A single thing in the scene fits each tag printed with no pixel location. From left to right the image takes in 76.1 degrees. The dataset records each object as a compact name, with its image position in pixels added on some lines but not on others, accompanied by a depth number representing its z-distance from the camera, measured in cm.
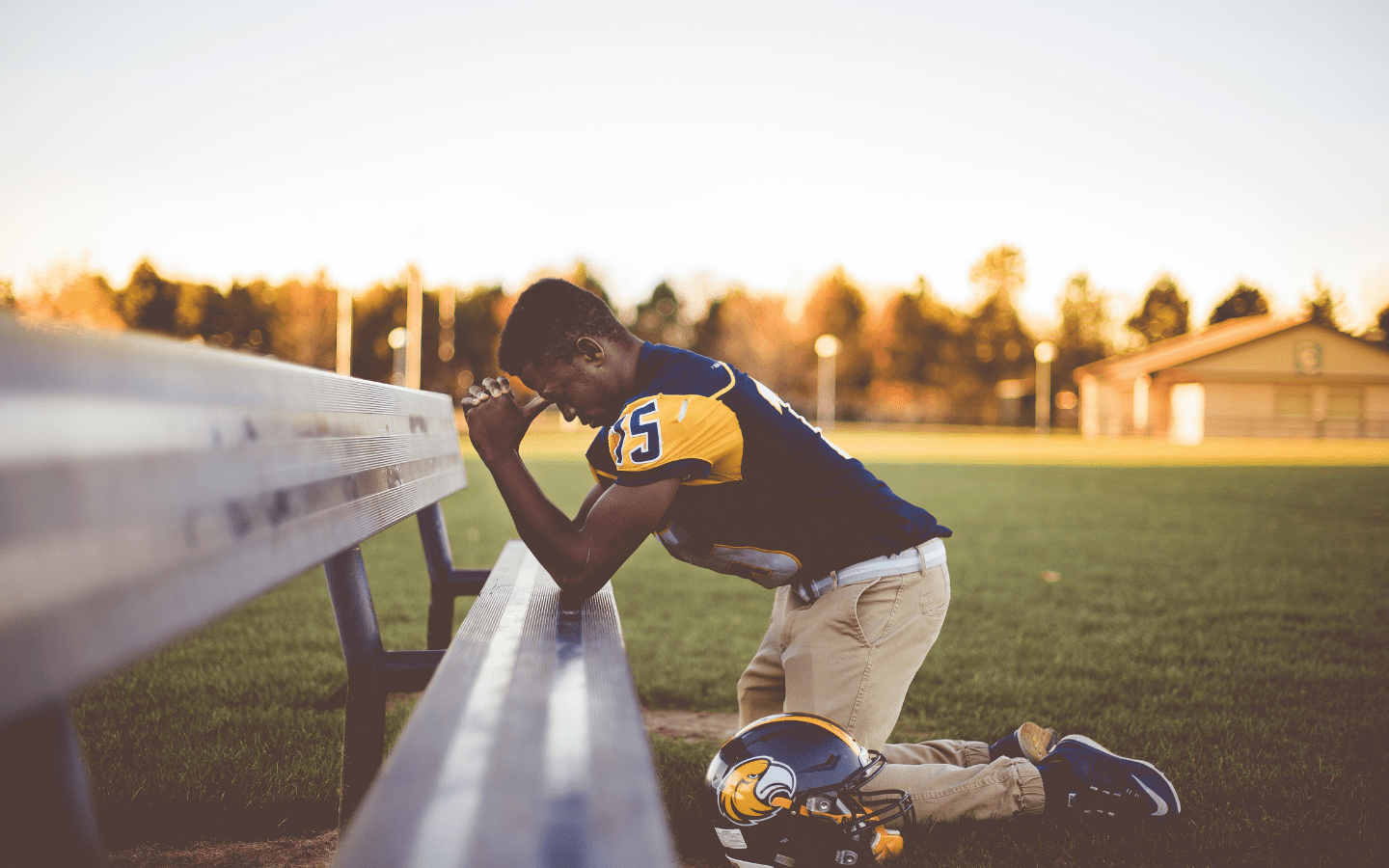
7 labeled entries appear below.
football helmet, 216
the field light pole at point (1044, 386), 5329
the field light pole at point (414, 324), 4375
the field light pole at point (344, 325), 4016
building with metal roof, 4478
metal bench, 79
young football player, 226
